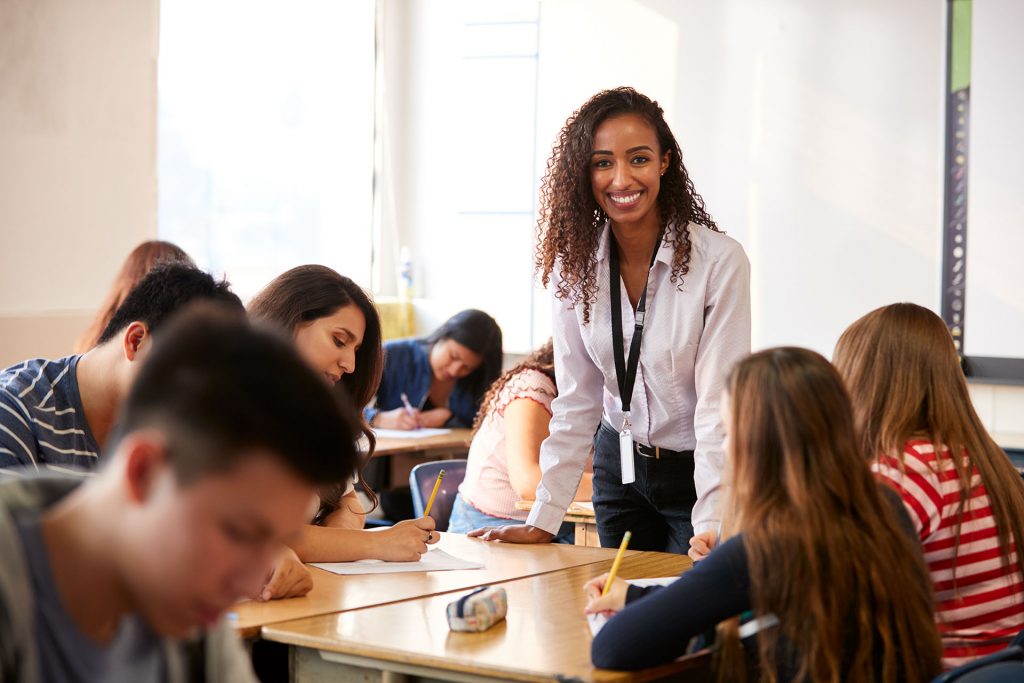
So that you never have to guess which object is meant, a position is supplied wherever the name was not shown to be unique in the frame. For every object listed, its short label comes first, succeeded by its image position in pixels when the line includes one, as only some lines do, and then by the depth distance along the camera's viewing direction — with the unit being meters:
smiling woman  2.71
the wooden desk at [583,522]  3.46
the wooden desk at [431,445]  4.93
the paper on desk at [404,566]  2.51
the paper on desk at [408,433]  5.17
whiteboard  5.40
